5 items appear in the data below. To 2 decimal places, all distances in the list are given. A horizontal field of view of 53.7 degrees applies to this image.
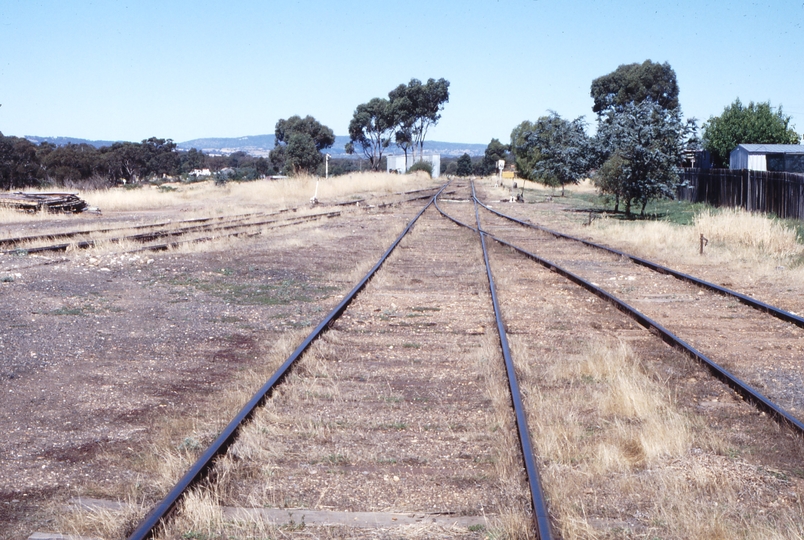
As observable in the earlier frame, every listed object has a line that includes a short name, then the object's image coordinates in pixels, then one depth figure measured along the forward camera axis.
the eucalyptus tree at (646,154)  26.73
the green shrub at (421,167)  87.69
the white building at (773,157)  42.62
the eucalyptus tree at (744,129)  59.41
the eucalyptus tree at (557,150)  32.75
